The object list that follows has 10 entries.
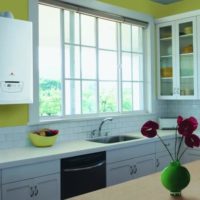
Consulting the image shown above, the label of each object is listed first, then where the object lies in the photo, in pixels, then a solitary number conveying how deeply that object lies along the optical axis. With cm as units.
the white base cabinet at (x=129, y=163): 316
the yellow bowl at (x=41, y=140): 300
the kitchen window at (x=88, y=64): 345
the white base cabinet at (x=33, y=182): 239
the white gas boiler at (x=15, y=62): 262
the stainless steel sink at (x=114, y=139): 367
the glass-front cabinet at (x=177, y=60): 418
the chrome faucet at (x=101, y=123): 367
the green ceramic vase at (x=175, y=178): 162
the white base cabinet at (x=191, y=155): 378
